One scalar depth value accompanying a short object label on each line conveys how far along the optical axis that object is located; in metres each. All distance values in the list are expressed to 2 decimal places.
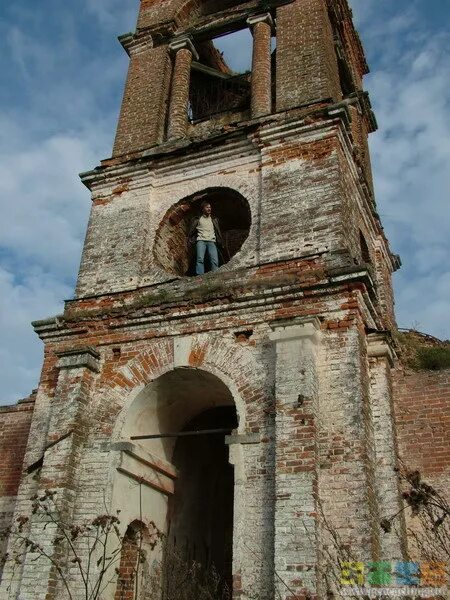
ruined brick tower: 6.43
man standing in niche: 9.37
